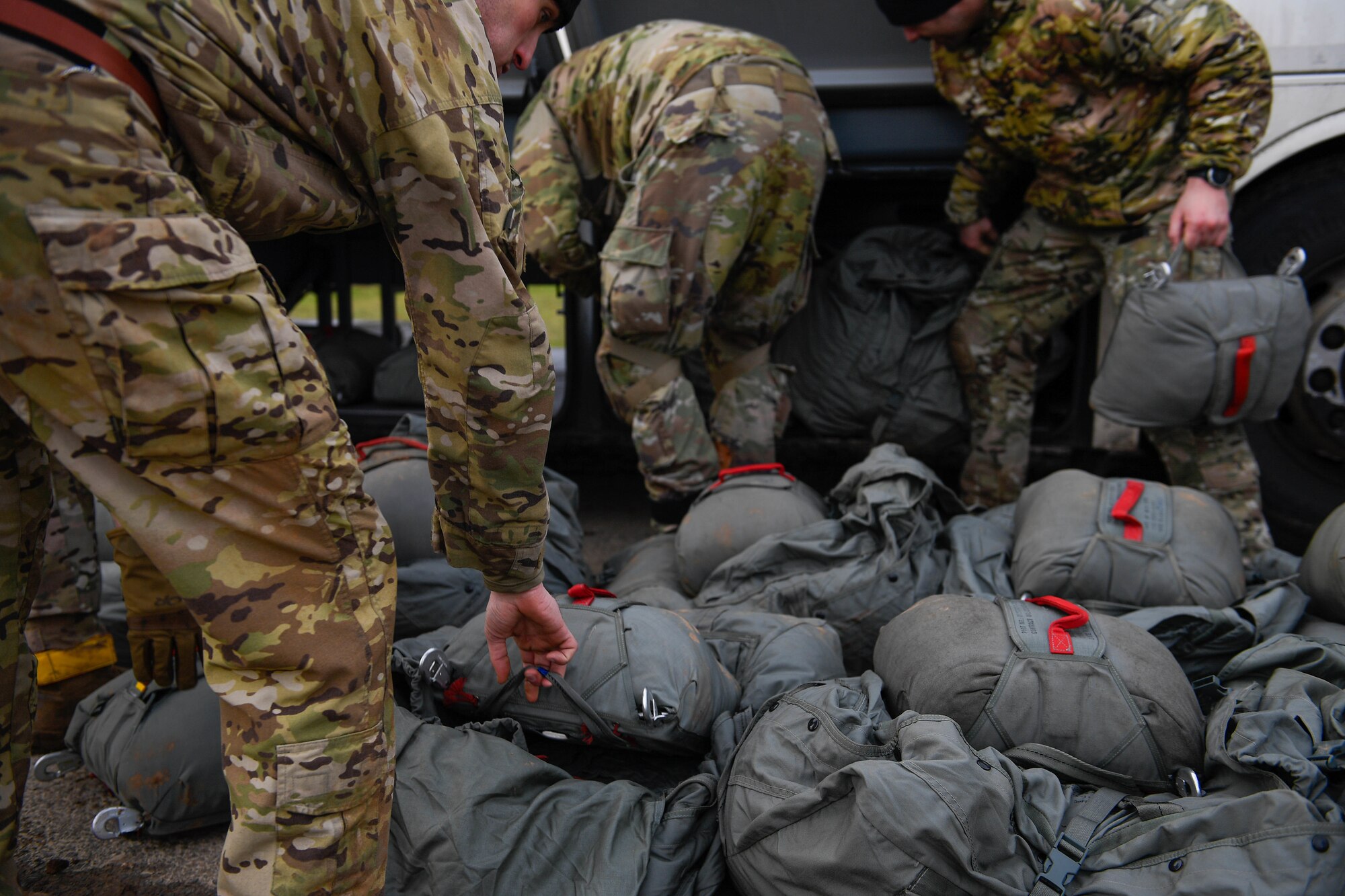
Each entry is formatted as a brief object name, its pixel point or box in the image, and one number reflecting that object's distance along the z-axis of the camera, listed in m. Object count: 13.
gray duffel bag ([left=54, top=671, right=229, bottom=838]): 1.60
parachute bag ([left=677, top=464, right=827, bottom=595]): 2.25
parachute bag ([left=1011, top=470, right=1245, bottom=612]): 1.88
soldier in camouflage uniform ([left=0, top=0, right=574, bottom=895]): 0.86
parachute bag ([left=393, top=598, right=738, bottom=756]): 1.54
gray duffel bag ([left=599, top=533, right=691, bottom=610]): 2.11
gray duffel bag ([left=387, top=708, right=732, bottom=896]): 1.36
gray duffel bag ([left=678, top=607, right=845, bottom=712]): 1.71
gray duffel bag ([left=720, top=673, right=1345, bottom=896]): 1.15
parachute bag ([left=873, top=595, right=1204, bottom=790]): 1.42
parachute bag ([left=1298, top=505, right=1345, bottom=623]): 1.82
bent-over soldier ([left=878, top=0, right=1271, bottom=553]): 2.30
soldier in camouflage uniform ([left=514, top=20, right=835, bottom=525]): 2.40
